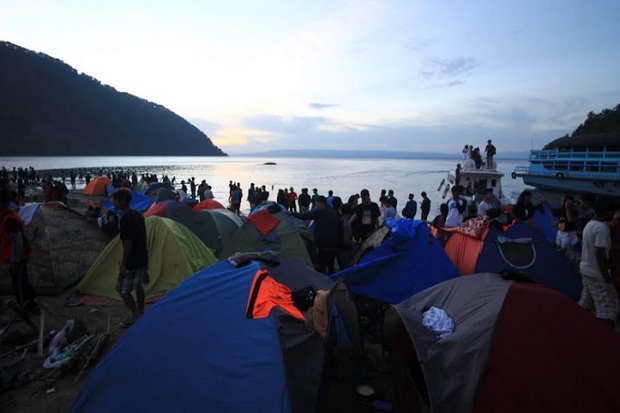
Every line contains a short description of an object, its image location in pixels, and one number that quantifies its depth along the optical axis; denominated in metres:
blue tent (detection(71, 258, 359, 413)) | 3.12
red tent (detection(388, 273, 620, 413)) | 2.87
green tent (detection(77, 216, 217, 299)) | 7.57
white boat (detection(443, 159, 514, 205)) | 18.47
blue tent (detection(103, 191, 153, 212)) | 17.16
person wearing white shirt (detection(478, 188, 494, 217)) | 9.67
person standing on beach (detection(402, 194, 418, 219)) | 14.52
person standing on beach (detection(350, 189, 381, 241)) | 9.84
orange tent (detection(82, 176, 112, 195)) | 29.30
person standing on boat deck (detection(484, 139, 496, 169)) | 18.45
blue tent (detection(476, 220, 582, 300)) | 6.62
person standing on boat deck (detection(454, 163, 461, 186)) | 18.25
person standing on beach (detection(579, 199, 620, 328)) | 4.89
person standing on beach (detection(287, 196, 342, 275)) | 7.57
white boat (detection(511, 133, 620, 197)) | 21.83
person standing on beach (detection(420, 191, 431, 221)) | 16.55
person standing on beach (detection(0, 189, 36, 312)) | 5.67
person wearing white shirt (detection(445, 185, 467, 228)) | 9.18
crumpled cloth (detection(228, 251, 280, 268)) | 4.56
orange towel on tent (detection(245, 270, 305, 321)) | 3.73
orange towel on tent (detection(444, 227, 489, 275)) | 6.81
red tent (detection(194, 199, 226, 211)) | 13.64
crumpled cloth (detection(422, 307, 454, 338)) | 3.47
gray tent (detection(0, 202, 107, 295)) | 7.44
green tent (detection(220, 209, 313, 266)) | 8.20
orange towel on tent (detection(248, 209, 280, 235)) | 8.27
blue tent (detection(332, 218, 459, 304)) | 6.09
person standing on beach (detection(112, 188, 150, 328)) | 5.59
